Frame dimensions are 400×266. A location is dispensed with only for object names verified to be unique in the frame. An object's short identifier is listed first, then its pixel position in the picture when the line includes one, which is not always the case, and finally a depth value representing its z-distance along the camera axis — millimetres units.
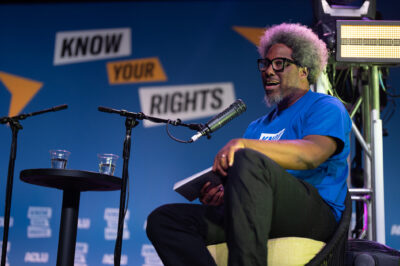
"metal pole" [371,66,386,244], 2953
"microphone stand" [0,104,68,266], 3002
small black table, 2539
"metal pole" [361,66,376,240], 3154
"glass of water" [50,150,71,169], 2732
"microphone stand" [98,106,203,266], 2365
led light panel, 2730
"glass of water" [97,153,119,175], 2781
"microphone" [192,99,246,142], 1911
